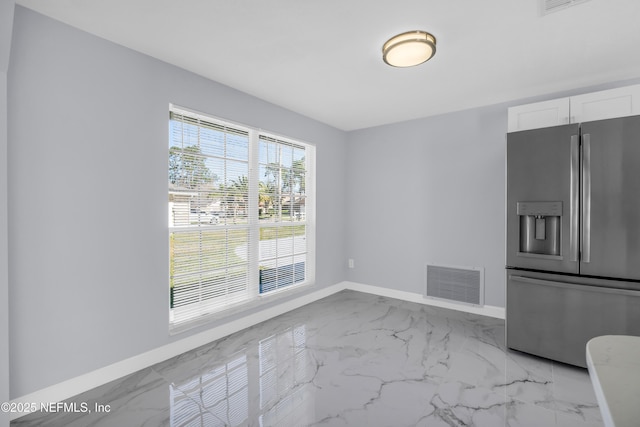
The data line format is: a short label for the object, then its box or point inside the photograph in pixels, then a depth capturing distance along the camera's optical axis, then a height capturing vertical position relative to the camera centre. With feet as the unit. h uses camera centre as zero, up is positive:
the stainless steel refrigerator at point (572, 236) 6.84 -0.61
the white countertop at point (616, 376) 1.90 -1.30
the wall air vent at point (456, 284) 11.44 -2.94
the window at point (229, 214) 8.52 -0.06
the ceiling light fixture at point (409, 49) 6.59 +3.87
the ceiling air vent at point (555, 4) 5.60 +4.06
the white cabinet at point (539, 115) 8.89 +3.11
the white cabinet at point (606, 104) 8.11 +3.13
